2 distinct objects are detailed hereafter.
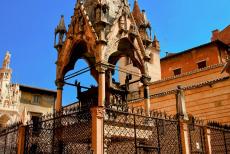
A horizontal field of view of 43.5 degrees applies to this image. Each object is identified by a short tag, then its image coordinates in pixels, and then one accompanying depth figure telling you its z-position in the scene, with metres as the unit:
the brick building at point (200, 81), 21.48
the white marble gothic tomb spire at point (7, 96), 32.56
